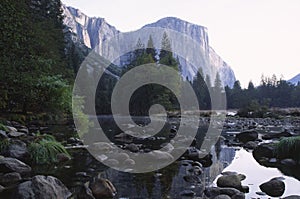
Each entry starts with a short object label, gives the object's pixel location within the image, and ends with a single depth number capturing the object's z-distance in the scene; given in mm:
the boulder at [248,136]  15739
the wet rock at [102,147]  11078
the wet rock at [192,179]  7191
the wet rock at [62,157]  8938
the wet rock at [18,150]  8195
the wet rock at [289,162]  9222
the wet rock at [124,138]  14391
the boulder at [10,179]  6230
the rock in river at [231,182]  6668
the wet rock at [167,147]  11545
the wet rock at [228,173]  7927
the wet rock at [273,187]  6438
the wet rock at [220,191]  6059
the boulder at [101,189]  5773
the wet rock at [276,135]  16220
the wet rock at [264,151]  10539
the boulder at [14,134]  9669
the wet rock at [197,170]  8094
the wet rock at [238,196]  5840
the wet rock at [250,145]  13320
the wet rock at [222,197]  5582
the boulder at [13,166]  7016
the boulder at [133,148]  11227
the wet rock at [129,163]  8839
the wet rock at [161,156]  9689
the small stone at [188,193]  6075
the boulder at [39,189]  5055
